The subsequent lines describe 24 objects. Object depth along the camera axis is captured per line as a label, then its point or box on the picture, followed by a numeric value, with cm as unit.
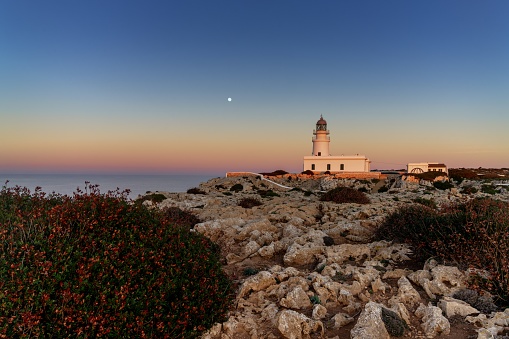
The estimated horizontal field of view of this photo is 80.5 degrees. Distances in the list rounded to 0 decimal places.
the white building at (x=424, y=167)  5603
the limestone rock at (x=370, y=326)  425
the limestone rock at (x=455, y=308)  489
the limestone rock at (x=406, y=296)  530
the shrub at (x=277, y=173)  5731
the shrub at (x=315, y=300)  532
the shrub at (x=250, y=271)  699
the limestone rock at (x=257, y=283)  575
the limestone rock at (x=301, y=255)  786
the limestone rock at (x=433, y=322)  444
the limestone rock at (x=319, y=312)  488
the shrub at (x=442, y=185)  3484
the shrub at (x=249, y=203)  1734
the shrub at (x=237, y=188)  3927
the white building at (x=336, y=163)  5725
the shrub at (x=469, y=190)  2713
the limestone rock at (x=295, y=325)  445
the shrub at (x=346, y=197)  1820
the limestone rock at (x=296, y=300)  523
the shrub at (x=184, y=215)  1141
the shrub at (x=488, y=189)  2711
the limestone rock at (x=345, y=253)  771
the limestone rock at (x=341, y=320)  468
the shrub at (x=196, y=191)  2977
